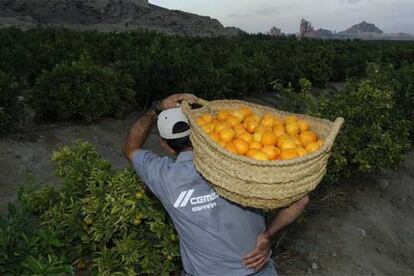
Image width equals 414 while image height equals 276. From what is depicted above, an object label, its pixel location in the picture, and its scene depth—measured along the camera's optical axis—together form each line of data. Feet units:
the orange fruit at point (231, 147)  7.35
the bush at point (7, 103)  21.70
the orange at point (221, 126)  7.93
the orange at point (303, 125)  8.29
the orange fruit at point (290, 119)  8.44
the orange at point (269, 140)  7.73
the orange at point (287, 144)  7.50
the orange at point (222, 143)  7.45
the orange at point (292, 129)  8.19
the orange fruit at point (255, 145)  7.50
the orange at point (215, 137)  7.58
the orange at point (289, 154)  7.24
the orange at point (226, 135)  7.62
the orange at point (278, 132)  8.03
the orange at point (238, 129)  7.93
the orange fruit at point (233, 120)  8.32
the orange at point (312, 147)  7.46
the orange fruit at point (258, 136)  7.79
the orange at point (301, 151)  7.29
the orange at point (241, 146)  7.39
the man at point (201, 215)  7.79
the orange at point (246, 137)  7.72
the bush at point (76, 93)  24.75
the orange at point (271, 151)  7.33
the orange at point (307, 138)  7.86
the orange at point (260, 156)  7.16
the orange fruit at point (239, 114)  8.57
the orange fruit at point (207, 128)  7.90
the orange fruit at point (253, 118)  8.63
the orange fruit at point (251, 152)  7.25
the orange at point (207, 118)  8.39
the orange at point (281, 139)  7.70
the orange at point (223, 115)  8.65
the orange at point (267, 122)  8.49
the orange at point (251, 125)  8.27
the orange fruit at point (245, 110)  8.84
